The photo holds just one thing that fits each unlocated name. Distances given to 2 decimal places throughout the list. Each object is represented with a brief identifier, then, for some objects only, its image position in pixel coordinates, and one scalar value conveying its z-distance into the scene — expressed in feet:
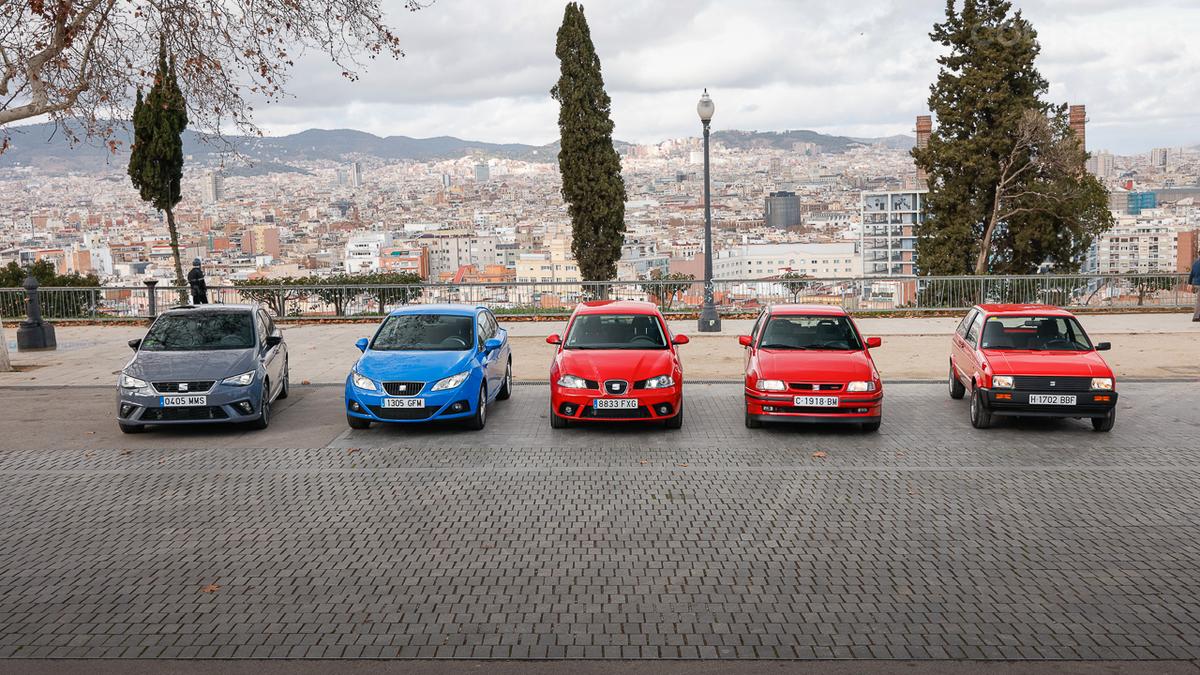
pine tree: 108.78
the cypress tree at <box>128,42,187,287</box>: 90.99
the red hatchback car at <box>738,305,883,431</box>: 39.42
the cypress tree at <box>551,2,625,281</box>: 101.65
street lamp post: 77.41
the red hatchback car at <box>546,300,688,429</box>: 40.11
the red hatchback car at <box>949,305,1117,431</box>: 39.40
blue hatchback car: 40.27
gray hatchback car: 40.40
